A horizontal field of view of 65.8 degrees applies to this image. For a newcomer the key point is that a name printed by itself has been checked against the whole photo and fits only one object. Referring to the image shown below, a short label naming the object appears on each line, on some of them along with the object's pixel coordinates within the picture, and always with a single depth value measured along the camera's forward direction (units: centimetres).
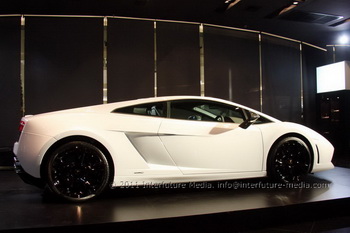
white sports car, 240
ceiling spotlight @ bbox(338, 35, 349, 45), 677
